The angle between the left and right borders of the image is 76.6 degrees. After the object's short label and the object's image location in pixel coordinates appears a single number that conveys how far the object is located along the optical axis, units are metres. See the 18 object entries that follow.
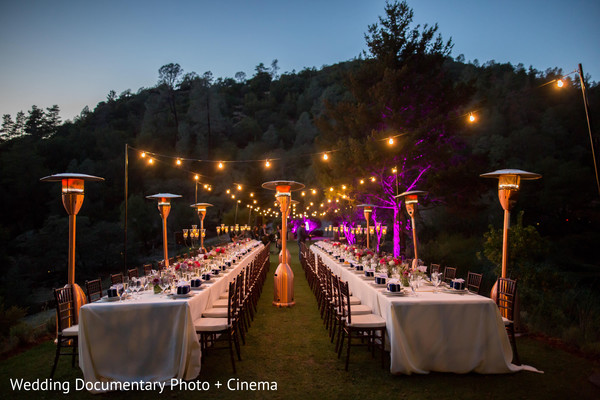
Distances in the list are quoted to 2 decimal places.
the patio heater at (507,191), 5.97
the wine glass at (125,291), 4.66
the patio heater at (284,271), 8.00
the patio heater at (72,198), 5.68
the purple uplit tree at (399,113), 15.48
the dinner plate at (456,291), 4.89
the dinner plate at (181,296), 4.70
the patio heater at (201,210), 12.51
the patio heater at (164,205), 9.07
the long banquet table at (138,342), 4.18
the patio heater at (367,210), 12.92
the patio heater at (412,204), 8.77
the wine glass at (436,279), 5.21
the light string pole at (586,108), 4.88
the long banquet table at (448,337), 4.29
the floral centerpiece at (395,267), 5.29
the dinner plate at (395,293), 4.77
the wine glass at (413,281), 5.09
